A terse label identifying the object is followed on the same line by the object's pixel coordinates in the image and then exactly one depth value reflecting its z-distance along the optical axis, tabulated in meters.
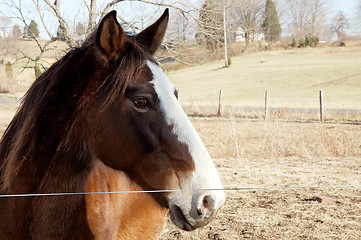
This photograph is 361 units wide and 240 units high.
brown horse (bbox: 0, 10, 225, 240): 1.79
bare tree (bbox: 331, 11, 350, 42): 68.50
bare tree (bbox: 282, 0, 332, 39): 69.31
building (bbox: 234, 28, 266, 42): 63.28
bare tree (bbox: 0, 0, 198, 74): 10.30
